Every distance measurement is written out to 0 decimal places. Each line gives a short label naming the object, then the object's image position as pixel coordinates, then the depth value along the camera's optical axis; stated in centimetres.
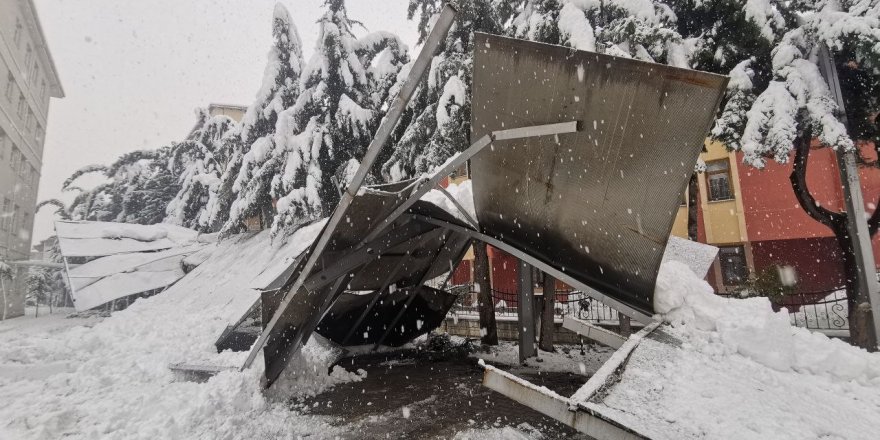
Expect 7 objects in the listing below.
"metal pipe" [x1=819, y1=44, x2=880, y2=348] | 655
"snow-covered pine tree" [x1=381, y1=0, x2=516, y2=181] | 883
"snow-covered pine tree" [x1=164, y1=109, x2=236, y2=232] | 1961
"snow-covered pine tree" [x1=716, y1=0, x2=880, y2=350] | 620
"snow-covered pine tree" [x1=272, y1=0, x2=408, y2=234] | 1211
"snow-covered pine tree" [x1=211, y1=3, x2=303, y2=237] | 1366
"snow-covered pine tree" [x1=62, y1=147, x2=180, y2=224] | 2562
